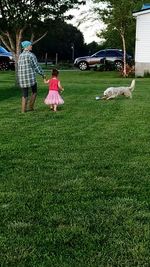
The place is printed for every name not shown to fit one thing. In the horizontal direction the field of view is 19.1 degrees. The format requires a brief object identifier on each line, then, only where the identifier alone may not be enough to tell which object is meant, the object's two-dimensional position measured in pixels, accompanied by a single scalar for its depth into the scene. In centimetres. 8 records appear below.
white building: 2971
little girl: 1095
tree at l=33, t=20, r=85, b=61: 6733
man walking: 1087
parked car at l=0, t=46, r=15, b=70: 3602
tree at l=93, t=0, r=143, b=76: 3044
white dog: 1364
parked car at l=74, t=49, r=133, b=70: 3659
